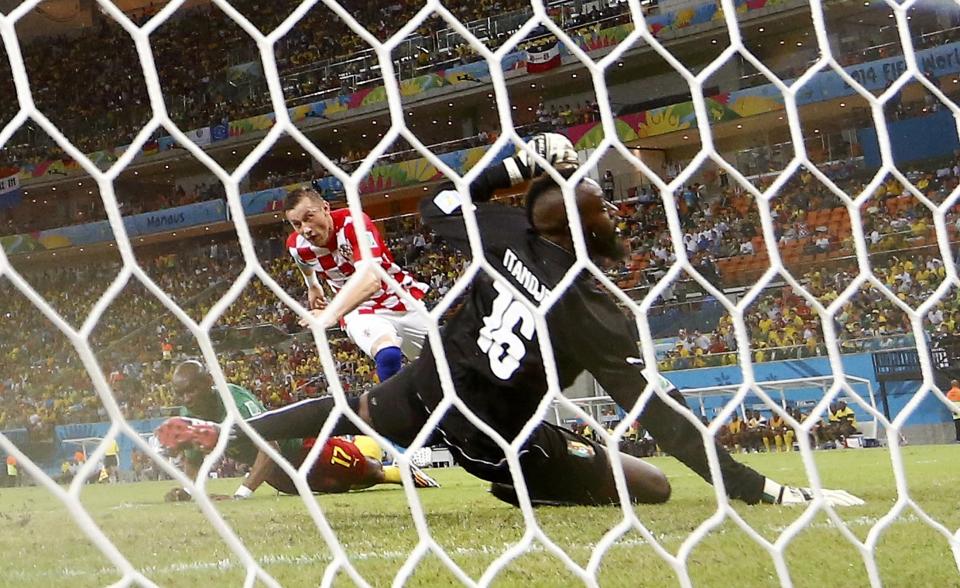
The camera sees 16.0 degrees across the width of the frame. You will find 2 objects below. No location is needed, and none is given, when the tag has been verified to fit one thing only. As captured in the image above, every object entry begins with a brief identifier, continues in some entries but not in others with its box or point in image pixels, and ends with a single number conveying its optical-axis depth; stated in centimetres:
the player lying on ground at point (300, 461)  1214
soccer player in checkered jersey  1226
